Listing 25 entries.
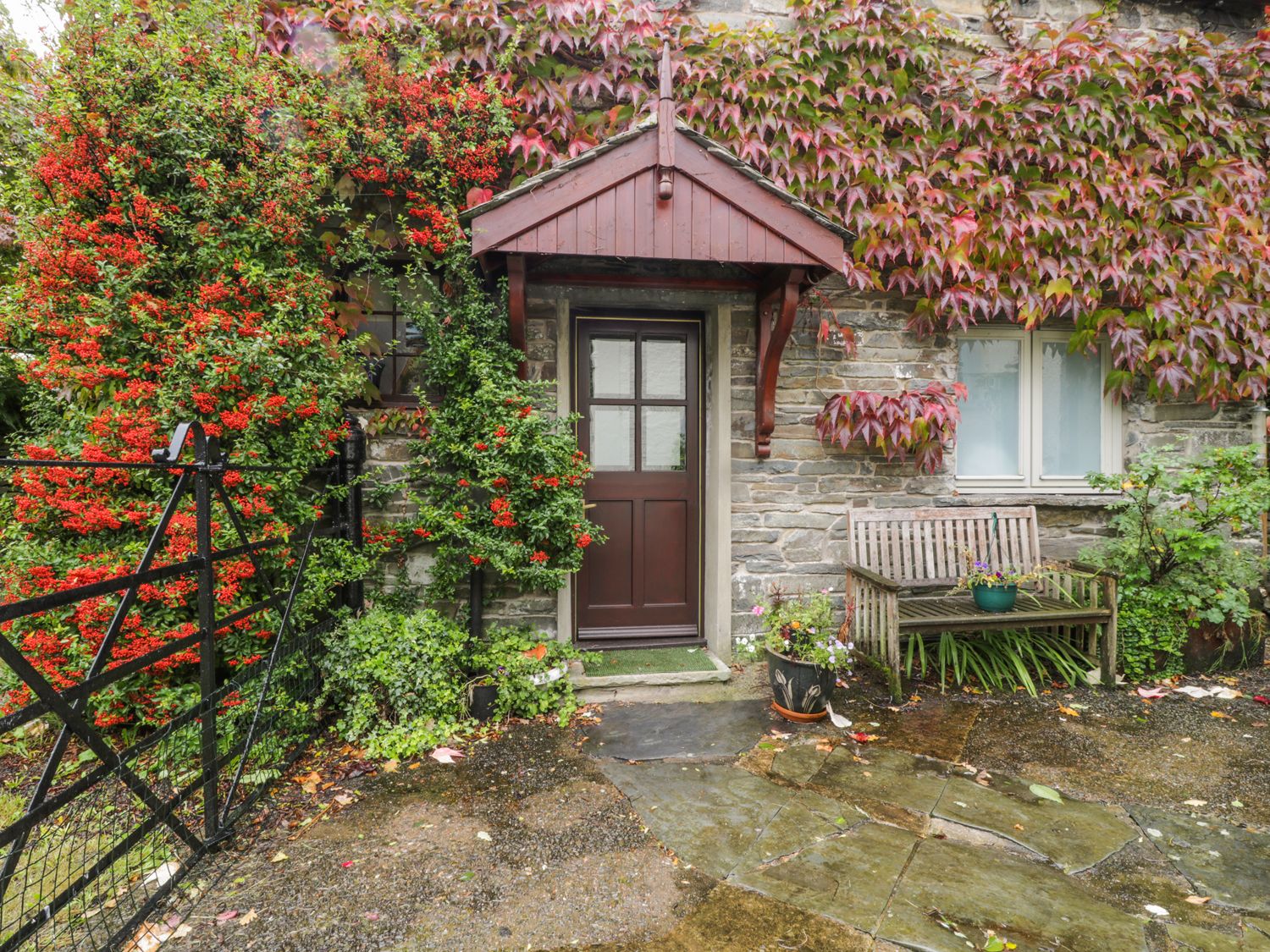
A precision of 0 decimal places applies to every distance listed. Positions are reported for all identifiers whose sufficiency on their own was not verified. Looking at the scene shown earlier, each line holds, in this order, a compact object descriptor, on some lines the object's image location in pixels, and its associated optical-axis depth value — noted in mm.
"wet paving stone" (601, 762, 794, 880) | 2625
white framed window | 5184
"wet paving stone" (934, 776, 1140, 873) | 2635
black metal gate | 1927
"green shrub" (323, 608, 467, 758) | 3461
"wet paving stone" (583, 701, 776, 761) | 3496
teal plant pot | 4180
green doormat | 4406
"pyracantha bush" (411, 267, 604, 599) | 3828
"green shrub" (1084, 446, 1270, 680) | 4340
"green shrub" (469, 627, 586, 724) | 3791
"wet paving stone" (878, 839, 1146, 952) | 2131
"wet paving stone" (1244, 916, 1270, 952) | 2111
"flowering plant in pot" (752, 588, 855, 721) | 3768
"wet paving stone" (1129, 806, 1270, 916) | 2389
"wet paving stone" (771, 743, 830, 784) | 3225
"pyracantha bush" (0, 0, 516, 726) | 3207
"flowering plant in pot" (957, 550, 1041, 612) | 4184
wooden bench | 4156
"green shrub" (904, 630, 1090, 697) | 4344
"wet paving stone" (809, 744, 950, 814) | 3016
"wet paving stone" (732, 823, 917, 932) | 2279
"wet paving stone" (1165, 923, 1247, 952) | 2102
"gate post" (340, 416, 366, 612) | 4004
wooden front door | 4789
